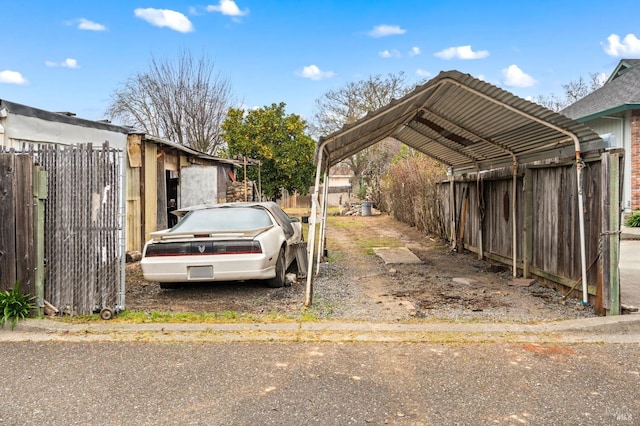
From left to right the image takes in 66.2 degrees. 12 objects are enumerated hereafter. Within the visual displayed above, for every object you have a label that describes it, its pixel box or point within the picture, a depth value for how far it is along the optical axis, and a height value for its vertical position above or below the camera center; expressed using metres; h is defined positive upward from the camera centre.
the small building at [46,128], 7.27 +1.37
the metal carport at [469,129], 6.11 +1.22
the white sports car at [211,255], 6.61 -0.66
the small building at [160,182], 10.60 +0.63
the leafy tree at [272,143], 23.42 +3.06
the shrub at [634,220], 14.42 -0.45
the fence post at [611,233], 5.49 -0.31
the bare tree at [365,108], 34.75 +7.15
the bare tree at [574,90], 31.90 +7.61
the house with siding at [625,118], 14.88 +2.82
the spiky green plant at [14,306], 5.30 -1.08
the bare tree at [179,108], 29.31 +6.00
